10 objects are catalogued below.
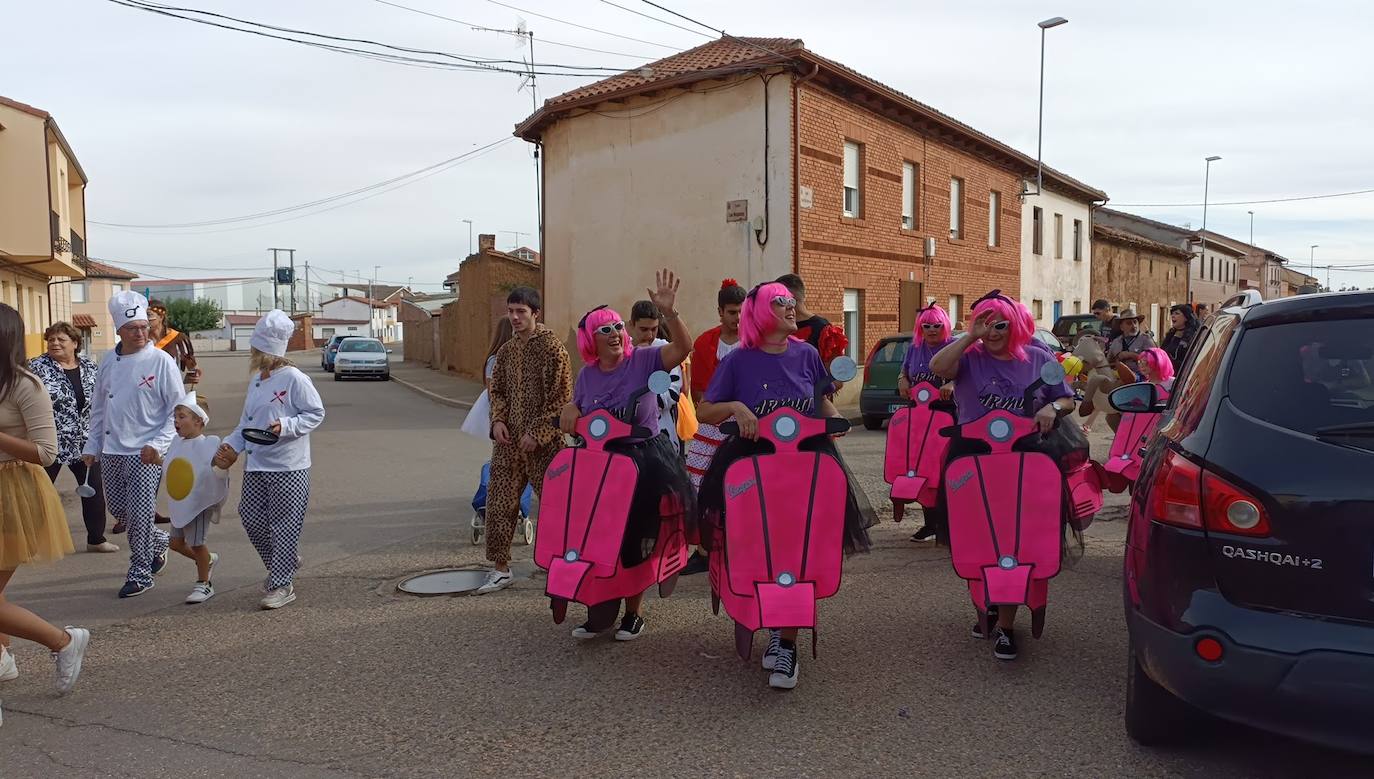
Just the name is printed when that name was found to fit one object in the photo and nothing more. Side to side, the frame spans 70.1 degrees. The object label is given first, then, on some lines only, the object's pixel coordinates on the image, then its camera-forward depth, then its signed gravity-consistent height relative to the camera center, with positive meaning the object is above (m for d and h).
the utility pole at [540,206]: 22.43 +2.67
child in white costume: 5.70 -0.96
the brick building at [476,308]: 26.89 +0.45
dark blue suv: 2.67 -0.62
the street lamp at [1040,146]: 24.92 +4.70
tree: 86.88 +0.80
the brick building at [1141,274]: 37.28 +1.94
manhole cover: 5.95 -1.62
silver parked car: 33.53 -1.30
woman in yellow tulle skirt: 4.09 -0.72
